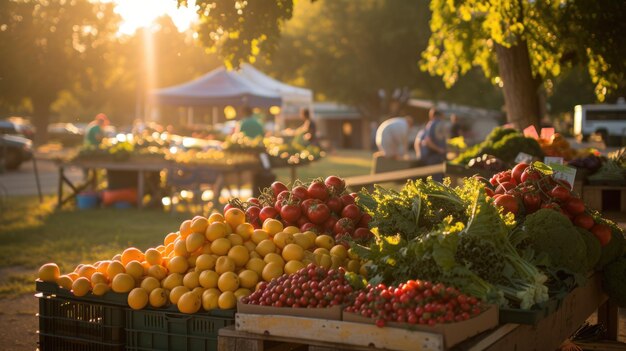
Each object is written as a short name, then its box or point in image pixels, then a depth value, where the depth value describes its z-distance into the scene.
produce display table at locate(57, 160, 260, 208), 15.23
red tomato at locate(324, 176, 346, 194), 5.75
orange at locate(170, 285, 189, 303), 4.55
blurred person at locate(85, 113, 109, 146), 17.75
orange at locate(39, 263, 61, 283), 4.89
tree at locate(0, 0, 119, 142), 39.59
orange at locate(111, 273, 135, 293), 4.68
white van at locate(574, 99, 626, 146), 53.34
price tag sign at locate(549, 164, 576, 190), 6.37
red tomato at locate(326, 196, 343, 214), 5.56
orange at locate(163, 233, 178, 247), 5.46
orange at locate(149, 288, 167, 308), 4.57
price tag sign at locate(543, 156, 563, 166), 9.07
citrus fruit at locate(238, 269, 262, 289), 4.61
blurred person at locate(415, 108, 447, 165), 16.73
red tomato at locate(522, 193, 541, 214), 5.35
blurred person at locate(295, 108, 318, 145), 21.93
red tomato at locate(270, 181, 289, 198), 5.92
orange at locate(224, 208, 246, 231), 5.15
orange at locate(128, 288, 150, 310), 4.56
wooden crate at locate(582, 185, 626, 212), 8.91
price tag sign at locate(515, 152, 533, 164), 9.17
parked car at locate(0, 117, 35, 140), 35.06
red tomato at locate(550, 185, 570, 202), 5.44
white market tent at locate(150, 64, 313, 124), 25.09
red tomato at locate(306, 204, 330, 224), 5.39
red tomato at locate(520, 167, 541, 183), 5.57
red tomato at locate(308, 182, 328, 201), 5.63
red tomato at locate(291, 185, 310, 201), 5.60
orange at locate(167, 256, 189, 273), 4.86
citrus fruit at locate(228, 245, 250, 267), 4.79
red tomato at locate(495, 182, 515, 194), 5.53
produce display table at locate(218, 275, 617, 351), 3.76
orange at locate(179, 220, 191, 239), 5.03
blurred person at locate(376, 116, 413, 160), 16.14
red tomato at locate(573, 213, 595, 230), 5.41
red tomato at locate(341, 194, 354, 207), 5.59
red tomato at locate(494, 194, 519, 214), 5.11
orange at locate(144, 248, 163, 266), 5.02
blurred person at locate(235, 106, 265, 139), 18.25
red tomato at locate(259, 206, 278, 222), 5.59
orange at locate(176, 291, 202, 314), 4.43
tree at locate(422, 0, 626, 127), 11.04
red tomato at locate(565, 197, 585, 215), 5.45
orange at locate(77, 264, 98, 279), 4.98
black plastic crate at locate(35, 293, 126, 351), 4.69
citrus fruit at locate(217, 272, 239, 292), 4.51
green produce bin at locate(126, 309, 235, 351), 4.39
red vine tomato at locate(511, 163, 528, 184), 5.80
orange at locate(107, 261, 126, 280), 4.85
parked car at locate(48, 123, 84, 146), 50.04
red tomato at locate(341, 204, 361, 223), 5.43
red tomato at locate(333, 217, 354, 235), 5.28
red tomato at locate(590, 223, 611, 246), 5.43
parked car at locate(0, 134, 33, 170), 29.28
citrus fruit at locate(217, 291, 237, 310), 4.39
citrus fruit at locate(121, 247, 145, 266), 5.16
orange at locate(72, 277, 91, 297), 4.72
